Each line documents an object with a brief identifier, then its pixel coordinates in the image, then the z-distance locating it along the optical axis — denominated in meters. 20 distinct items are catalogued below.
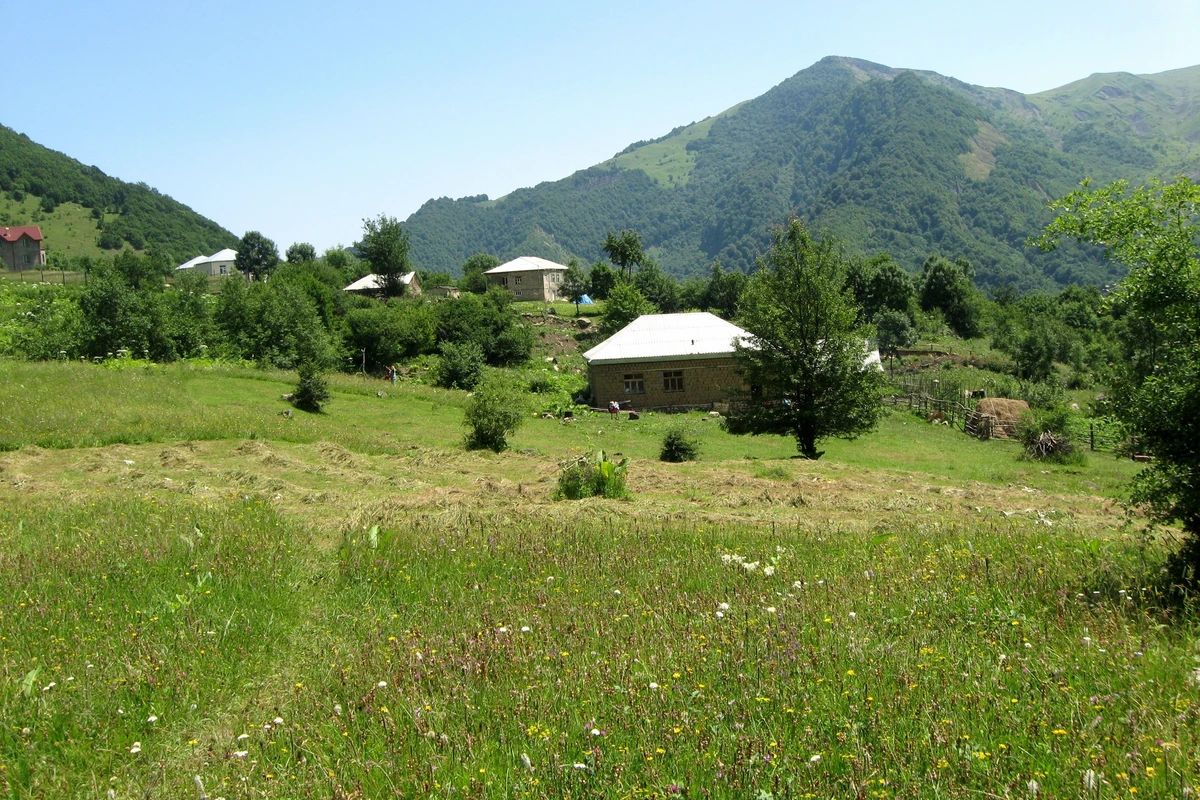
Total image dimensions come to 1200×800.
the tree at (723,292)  80.68
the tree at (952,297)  85.62
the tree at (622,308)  61.69
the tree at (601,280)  86.03
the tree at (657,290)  83.25
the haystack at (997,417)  38.47
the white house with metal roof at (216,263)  123.69
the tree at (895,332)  71.44
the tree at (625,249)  85.06
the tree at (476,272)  90.00
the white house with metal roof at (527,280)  91.06
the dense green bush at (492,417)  25.30
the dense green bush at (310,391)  31.48
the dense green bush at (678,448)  25.06
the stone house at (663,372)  42.91
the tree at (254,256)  112.50
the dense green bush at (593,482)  15.46
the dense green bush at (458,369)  44.44
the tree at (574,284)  91.41
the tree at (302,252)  116.38
